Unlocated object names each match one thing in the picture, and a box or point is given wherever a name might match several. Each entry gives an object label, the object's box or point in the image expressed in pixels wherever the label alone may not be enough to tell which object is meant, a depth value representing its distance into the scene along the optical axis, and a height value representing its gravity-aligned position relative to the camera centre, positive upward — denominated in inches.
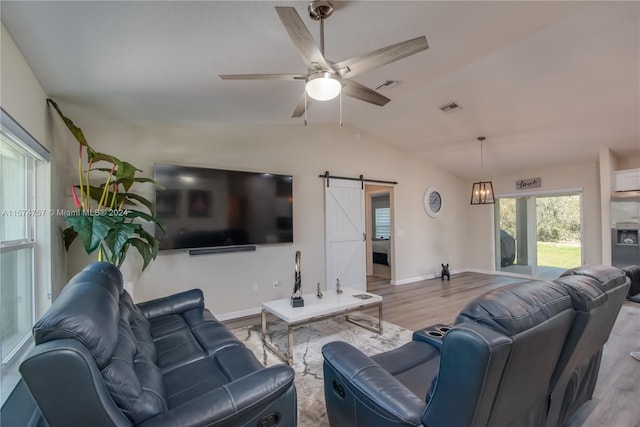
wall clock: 261.7 +10.8
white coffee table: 109.9 -38.5
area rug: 83.9 -55.3
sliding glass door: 234.6 -18.6
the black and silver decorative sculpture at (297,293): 120.7 -34.4
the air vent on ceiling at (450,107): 165.9 +62.4
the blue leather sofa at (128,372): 37.9 -27.8
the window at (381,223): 331.9 -10.0
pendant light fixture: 194.9 +13.8
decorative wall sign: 247.8 +25.6
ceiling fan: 67.4 +39.3
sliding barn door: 200.1 -14.0
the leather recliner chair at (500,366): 40.2 -25.9
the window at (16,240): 71.4 -5.9
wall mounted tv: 139.9 +4.9
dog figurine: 257.9 -52.2
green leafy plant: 93.0 +0.7
